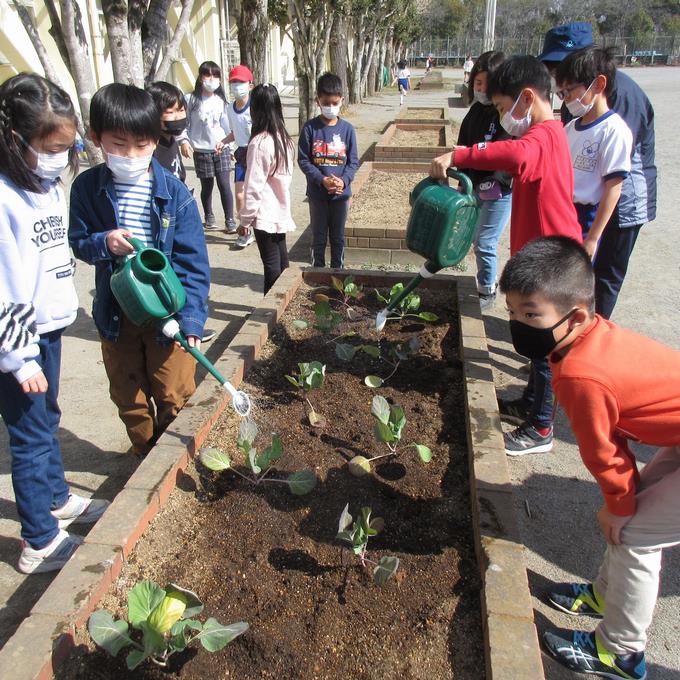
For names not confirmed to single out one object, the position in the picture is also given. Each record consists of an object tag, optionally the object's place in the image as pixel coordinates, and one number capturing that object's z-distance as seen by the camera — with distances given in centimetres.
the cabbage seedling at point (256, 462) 226
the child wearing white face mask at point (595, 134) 279
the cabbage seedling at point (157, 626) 154
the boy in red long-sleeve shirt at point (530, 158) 258
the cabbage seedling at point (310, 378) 289
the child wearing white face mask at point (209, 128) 609
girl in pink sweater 411
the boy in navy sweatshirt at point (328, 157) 448
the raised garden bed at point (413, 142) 917
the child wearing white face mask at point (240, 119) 580
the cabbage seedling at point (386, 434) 244
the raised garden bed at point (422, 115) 1364
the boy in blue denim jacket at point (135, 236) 218
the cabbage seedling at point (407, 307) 372
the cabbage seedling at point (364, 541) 181
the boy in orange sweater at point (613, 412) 168
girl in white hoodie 189
